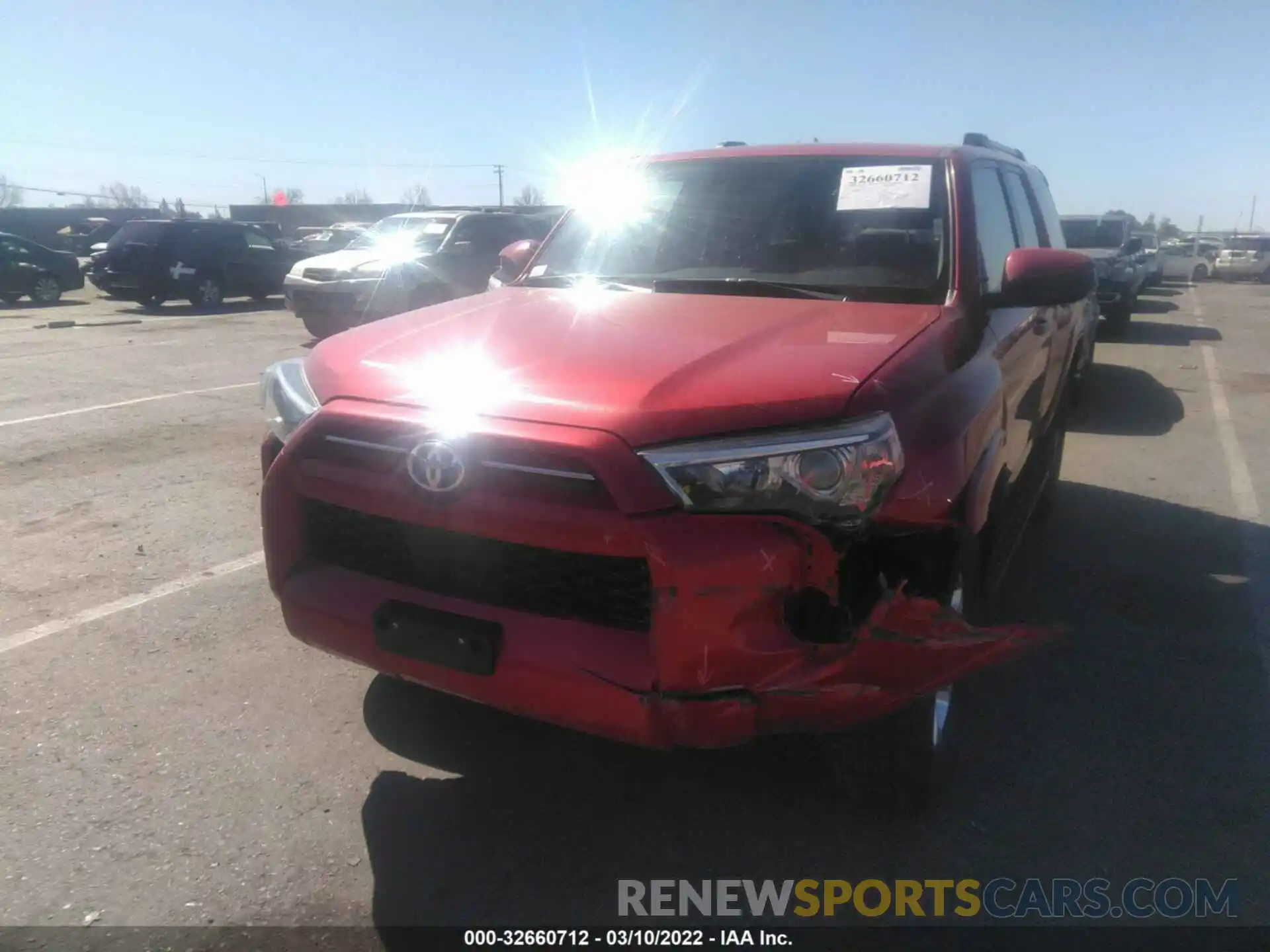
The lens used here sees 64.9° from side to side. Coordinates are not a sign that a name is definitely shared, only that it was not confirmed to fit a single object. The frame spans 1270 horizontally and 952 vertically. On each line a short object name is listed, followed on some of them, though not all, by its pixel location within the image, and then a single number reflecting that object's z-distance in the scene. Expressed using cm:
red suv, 219
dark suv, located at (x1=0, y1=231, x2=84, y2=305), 1938
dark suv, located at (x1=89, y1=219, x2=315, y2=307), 1791
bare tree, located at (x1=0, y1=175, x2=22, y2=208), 8756
